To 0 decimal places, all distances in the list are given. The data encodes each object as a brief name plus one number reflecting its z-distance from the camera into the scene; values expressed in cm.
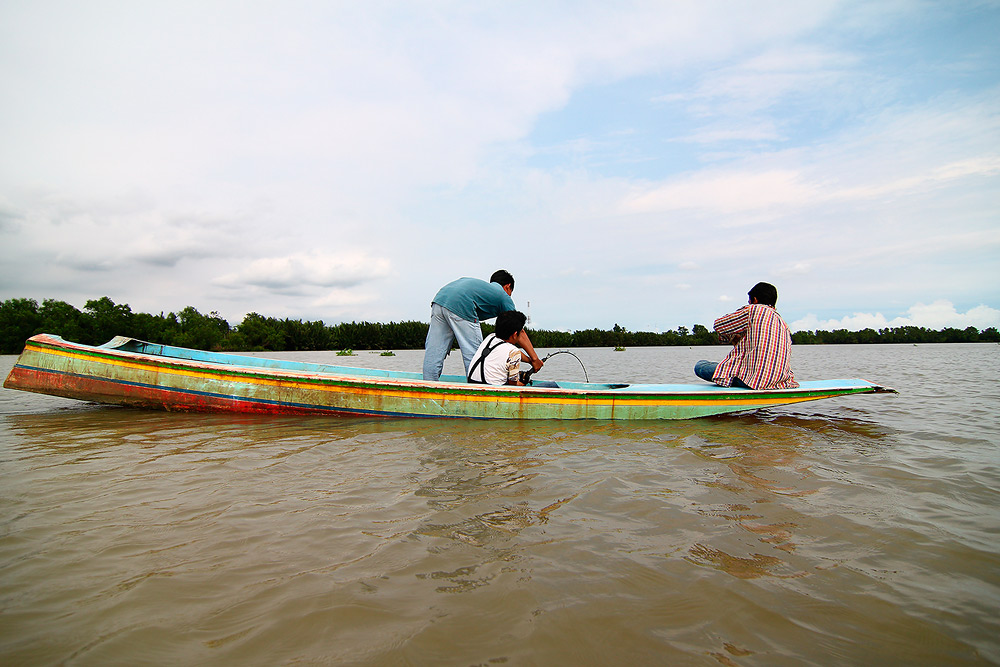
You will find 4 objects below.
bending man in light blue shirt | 604
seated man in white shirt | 539
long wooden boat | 565
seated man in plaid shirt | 570
